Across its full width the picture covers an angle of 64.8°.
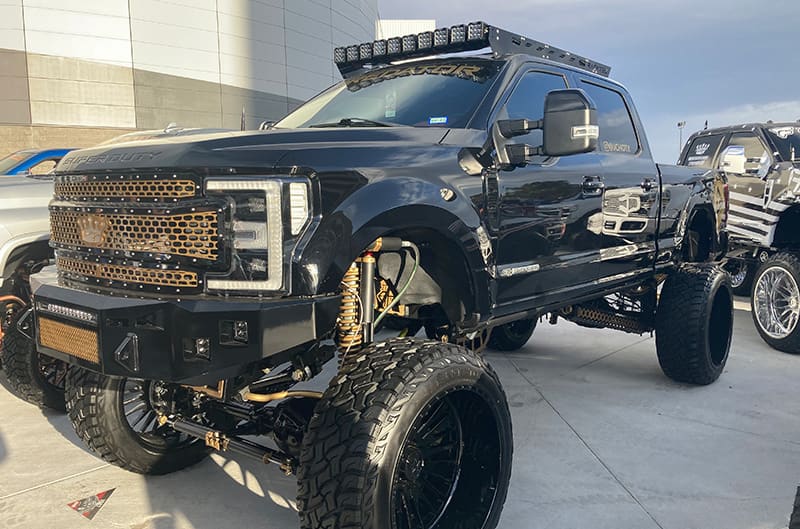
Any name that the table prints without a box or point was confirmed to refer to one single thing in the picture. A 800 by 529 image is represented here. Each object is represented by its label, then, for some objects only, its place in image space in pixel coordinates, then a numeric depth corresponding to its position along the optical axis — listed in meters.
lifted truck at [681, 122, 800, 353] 6.05
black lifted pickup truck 2.08
